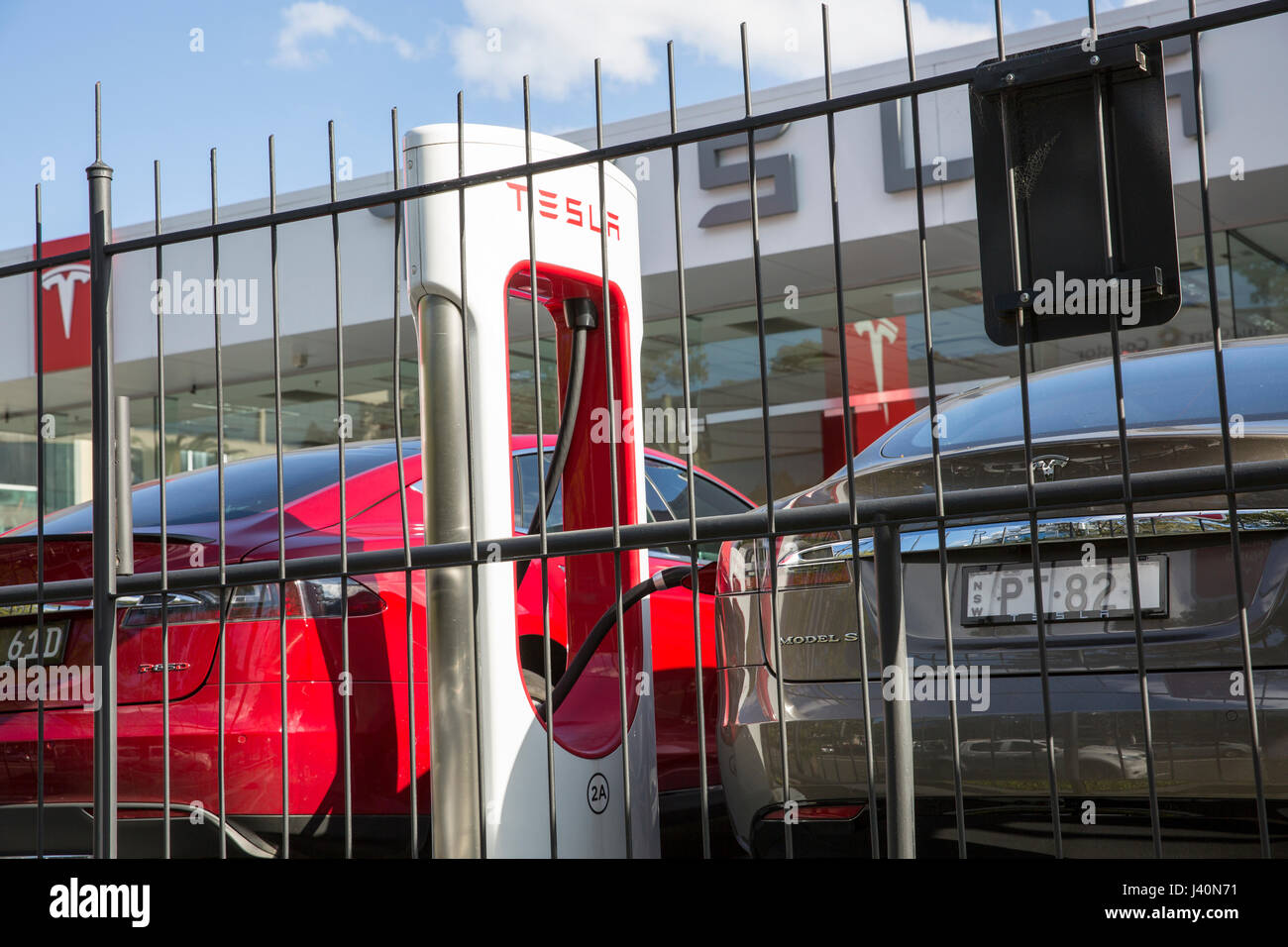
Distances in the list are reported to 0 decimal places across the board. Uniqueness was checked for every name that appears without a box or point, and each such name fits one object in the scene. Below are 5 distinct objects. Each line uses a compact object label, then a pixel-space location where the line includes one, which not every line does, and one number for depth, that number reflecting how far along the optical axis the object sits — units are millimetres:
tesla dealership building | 10930
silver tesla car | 2600
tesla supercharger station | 3188
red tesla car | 3320
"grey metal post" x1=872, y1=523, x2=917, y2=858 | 2475
